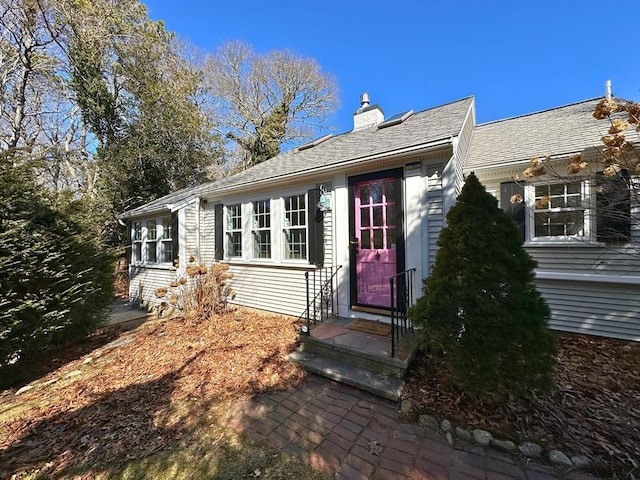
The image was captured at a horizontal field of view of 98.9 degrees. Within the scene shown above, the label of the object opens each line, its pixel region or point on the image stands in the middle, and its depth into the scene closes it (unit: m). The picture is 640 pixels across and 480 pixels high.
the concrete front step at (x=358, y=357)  3.38
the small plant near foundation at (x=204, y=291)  6.29
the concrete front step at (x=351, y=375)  3.19
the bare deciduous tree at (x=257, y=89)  18.09
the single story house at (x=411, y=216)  4.43
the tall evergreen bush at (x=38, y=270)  3.84
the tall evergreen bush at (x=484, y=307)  2.58
